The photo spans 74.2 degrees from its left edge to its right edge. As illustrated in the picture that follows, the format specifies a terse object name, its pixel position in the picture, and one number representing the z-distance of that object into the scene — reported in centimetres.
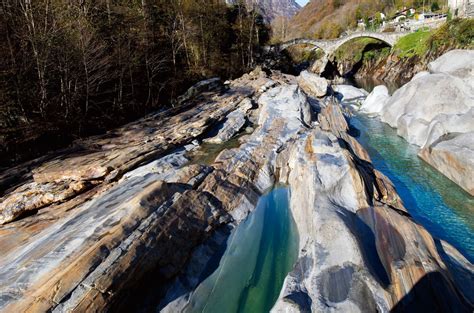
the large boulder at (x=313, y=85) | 2945
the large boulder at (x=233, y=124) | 1733
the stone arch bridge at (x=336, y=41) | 5292
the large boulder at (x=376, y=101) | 2648
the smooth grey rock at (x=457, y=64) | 1884
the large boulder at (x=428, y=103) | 1797
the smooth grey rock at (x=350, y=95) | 3165
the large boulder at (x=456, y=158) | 1216
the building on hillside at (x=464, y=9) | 3929
